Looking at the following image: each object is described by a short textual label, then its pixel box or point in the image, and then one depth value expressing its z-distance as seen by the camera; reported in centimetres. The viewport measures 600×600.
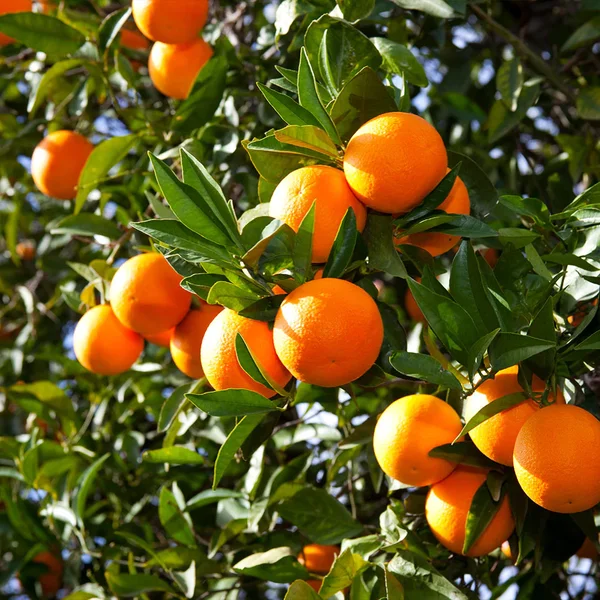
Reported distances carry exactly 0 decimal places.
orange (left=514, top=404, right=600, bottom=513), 115
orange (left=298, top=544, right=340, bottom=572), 183
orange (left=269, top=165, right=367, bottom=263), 122
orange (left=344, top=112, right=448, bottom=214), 122
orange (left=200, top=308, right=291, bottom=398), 125
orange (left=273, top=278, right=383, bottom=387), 114
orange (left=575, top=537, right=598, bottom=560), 169
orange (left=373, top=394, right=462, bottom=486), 133
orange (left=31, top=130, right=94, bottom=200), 216
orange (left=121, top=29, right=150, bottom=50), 239
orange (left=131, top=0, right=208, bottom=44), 179
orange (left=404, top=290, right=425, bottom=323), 220
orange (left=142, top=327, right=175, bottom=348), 174
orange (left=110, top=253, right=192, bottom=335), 156
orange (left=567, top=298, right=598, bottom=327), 155
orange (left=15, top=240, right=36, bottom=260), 335
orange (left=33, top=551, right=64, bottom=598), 251
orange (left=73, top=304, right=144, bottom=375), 175
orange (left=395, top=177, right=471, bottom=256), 137
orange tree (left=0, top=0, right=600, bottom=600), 122
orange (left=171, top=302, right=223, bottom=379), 159
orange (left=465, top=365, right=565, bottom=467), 125
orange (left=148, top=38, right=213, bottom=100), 194
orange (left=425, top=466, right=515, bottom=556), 140
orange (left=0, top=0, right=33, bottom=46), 226
